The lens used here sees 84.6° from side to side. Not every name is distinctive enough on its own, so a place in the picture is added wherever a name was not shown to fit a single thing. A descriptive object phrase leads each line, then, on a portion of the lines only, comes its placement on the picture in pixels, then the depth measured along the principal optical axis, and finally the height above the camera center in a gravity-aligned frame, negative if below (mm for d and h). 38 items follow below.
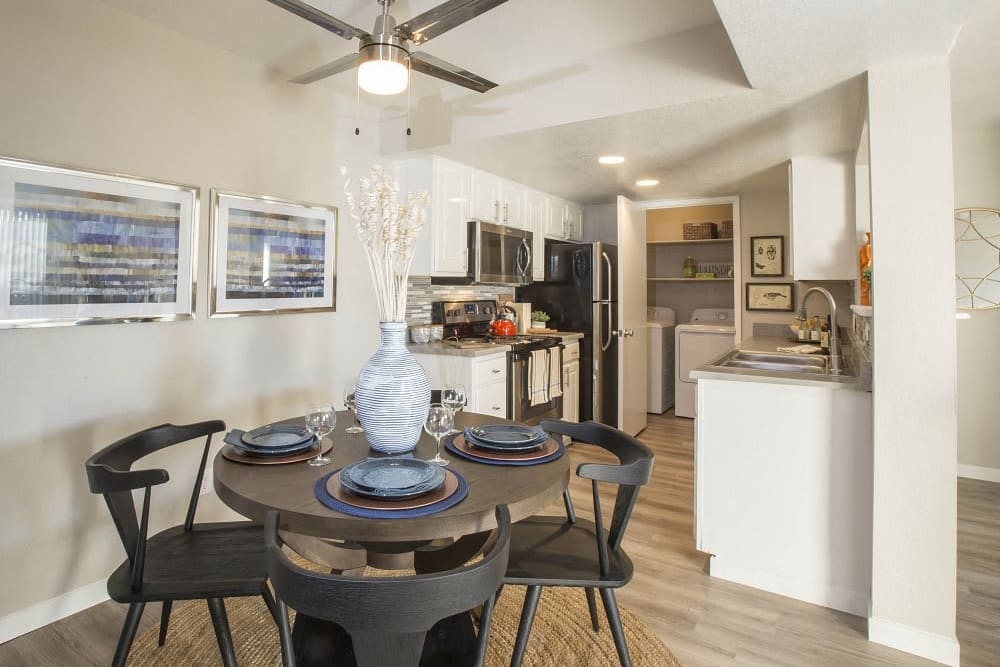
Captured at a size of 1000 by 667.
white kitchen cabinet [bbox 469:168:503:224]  3828 +1042
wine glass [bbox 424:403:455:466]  1676 -246
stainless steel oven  3820 -337
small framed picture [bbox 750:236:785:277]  5004 +803
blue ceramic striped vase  1606 -162
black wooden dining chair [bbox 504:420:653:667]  1497 -634
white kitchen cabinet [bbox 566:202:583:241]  5137 +1145
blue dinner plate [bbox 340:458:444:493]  1332 -340
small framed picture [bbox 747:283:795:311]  4941 +426
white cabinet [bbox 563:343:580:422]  4457 -336
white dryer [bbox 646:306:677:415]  5762 -251
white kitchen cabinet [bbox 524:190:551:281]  4492 +998
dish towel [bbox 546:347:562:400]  4199 -242
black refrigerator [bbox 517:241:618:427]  4617 +284
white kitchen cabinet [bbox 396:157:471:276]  3514 +854
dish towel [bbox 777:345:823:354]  3398 -37
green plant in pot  4804 +196
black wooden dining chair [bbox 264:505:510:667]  902 -437
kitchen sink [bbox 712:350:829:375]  3075 -102
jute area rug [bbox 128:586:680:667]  1882 -1082
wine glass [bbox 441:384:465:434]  1899 -199
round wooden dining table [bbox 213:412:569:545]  1200 -381
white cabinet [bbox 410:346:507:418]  3475 -226
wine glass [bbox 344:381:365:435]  1930 -227
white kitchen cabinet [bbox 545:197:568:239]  4789 +1079
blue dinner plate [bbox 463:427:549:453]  1658 -315
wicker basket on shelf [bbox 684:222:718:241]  5840 +1196
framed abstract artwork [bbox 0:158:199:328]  2031 +375
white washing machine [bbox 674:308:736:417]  5488 -59
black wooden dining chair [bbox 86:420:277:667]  1420 -639
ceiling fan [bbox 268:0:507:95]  1598 +964
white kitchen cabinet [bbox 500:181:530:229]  4152 +1064
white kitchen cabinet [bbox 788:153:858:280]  3293 +761
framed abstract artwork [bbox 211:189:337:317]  2701 +449
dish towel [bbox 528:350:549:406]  3967 -262
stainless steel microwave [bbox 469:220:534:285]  3818 +642
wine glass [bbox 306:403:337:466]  1622 -245
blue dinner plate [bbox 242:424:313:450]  1650 -305
